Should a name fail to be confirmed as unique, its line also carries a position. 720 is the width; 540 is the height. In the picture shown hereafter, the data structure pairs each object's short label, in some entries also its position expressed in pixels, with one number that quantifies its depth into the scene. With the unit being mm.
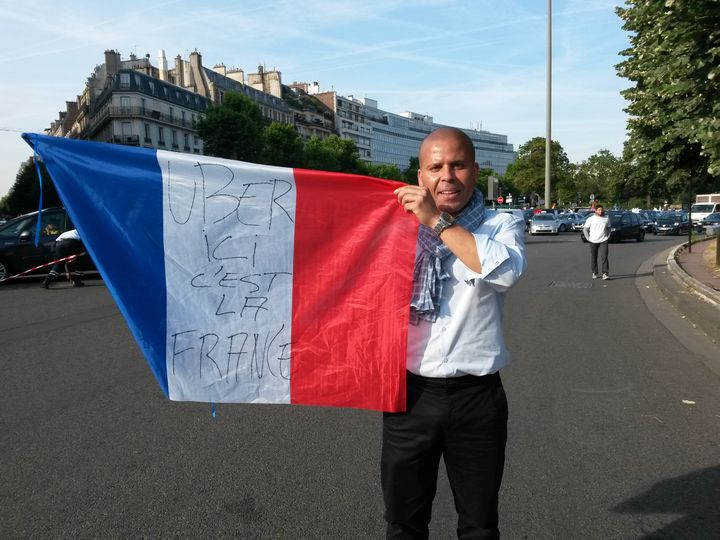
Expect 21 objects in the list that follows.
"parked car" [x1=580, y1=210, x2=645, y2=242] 32219
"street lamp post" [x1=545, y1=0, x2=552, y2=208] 36469
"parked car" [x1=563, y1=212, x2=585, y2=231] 45719
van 49688
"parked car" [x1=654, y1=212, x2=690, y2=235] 42875
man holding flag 2166
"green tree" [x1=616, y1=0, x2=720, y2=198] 9109
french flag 2412
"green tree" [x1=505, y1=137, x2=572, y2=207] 89812
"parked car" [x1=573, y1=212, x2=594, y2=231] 45438
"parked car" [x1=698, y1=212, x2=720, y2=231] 44112
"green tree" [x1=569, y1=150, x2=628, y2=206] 106250
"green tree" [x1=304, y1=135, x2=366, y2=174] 73725
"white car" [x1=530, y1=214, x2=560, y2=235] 40344
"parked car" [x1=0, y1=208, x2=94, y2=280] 15070
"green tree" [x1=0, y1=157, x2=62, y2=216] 70981
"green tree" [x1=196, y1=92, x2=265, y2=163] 52594
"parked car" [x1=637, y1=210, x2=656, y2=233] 45138
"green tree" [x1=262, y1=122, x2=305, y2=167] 63281
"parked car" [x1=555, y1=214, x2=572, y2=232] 45144
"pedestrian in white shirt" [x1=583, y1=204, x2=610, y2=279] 15164
